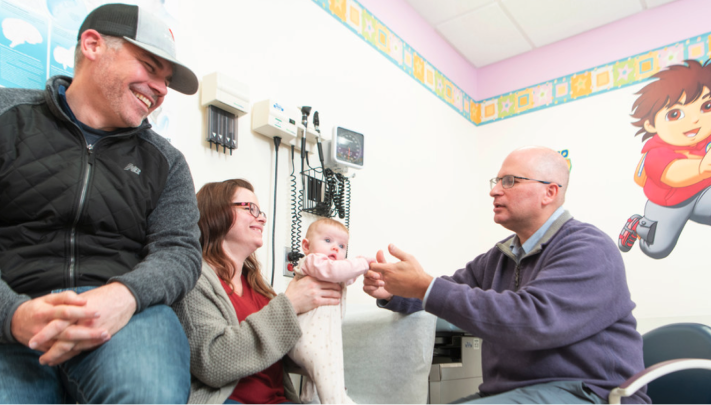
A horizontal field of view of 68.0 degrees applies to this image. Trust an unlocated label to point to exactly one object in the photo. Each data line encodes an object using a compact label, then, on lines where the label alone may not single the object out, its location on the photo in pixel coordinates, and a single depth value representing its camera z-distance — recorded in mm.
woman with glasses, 1400
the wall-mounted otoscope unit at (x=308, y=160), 2529
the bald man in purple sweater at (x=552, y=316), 1489
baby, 1575
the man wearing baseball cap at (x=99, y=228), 1068
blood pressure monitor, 2818
